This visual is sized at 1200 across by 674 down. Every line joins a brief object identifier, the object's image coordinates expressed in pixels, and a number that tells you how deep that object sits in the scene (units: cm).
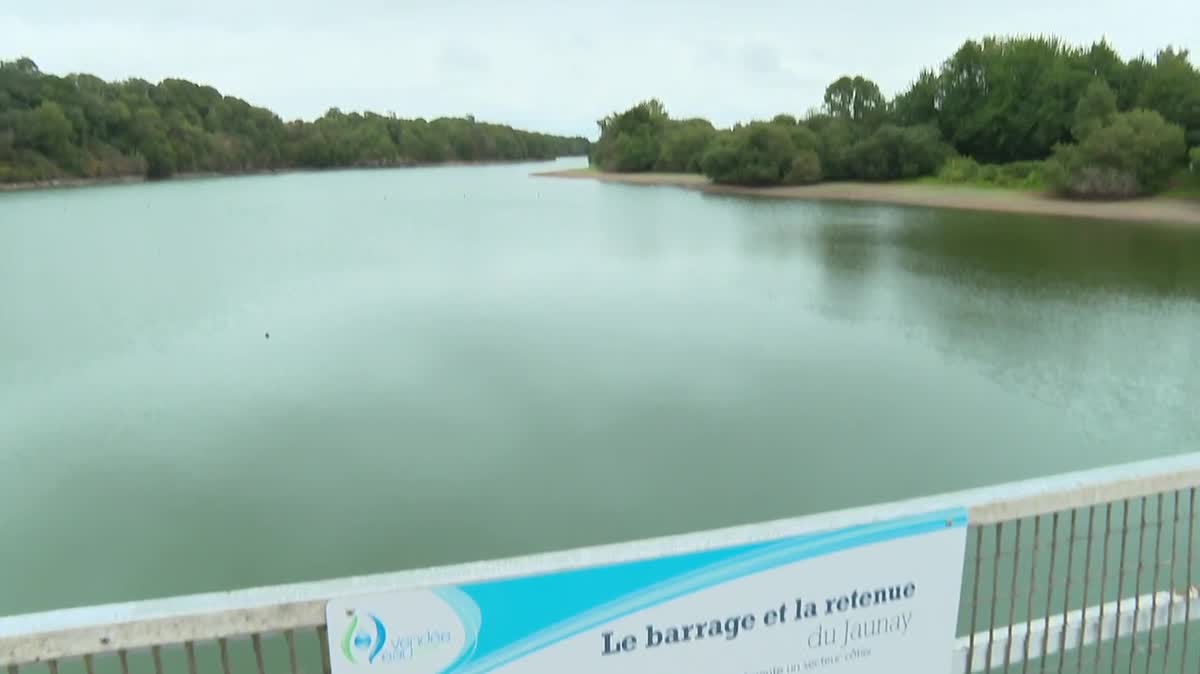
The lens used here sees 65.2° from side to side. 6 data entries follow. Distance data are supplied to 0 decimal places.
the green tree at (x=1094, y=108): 3422
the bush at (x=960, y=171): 3956
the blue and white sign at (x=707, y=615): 155
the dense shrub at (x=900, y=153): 4172
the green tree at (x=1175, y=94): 3206
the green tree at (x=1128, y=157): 2995
